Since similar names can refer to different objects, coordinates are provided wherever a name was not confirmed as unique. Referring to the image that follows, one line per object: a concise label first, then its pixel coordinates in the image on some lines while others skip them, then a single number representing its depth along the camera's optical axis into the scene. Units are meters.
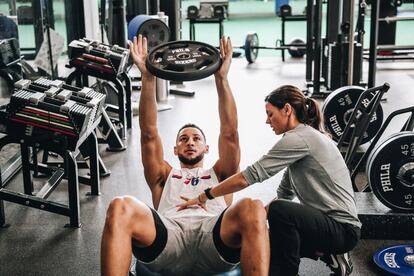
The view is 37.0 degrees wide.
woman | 2.30
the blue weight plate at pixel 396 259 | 2.73
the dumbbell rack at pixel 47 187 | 3.25
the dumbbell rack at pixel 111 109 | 4.80
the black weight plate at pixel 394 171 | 3.06
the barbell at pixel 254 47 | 9.20
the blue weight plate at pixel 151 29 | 6.02
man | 2.11
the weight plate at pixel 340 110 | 4.65
